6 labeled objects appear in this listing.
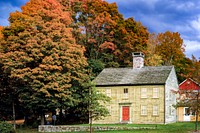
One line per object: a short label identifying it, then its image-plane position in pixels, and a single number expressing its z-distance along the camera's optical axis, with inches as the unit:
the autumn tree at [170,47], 2659.9
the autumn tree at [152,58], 2130.2
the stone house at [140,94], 1598.2
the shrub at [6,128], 1312.7
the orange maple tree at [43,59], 1470.2
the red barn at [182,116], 1860.2
